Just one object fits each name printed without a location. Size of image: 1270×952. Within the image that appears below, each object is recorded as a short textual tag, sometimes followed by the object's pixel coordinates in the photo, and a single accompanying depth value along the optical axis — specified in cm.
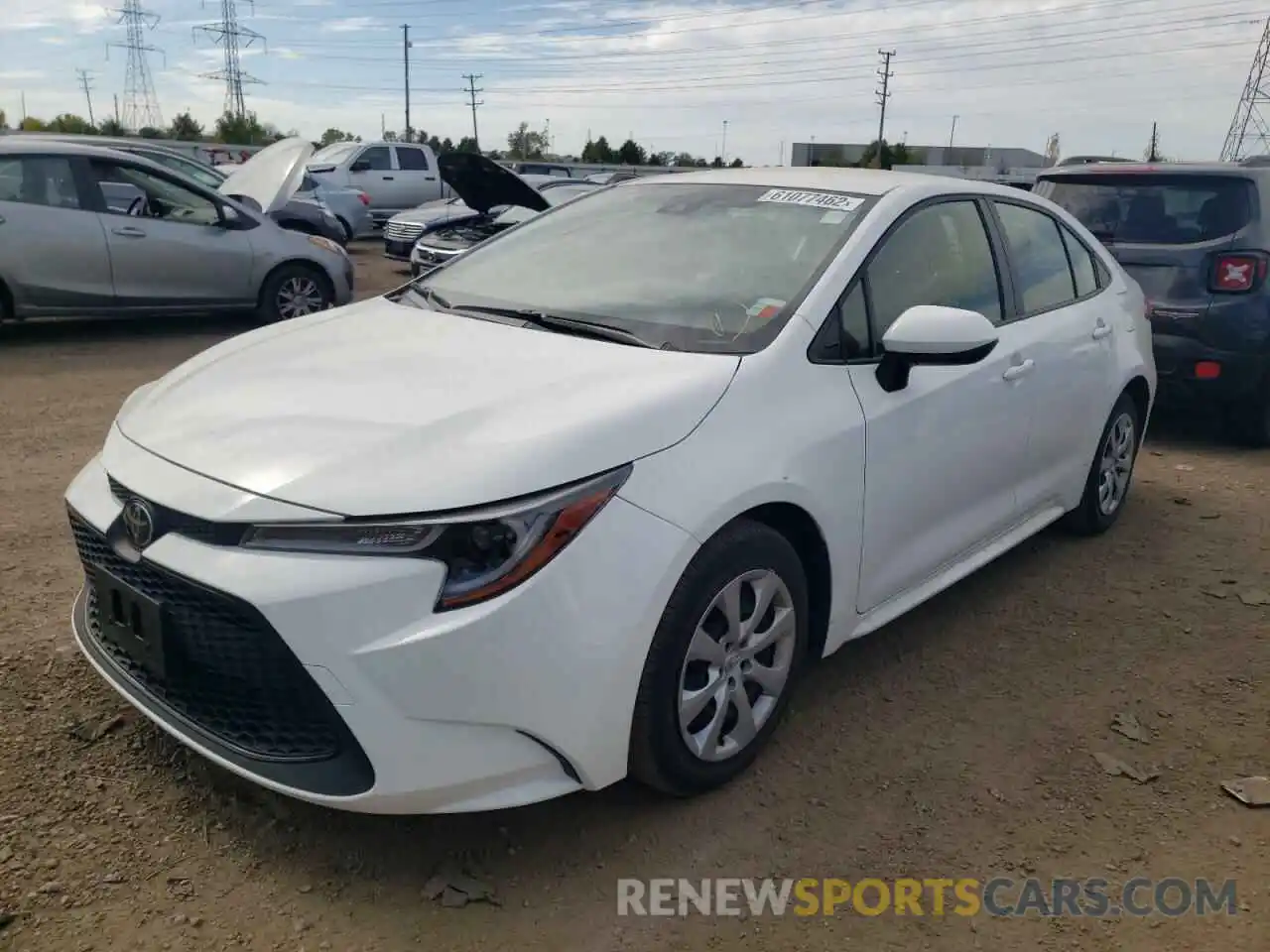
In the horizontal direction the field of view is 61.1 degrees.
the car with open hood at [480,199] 725
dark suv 622
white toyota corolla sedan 222
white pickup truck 1981
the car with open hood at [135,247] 833
